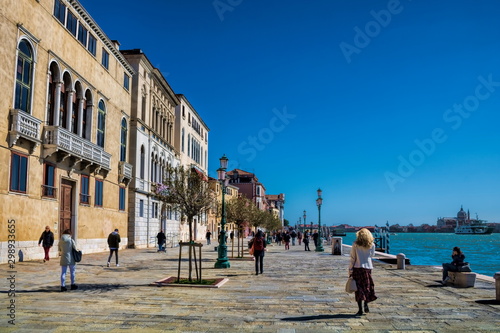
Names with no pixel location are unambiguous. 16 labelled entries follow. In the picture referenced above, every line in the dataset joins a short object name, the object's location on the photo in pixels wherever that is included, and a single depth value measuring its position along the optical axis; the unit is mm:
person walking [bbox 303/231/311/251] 37797
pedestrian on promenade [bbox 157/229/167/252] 31264
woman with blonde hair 9156
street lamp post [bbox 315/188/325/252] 36469
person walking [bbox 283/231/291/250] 40625
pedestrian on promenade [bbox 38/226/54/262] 19645
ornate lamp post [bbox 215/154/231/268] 19609
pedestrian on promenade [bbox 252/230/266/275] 16875
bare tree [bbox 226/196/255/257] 34812
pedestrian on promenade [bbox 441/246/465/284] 14367
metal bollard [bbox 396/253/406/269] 20047
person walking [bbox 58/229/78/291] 12039
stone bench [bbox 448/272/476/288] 13734
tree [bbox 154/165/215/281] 16188
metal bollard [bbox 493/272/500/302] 10828
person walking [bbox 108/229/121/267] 19000
